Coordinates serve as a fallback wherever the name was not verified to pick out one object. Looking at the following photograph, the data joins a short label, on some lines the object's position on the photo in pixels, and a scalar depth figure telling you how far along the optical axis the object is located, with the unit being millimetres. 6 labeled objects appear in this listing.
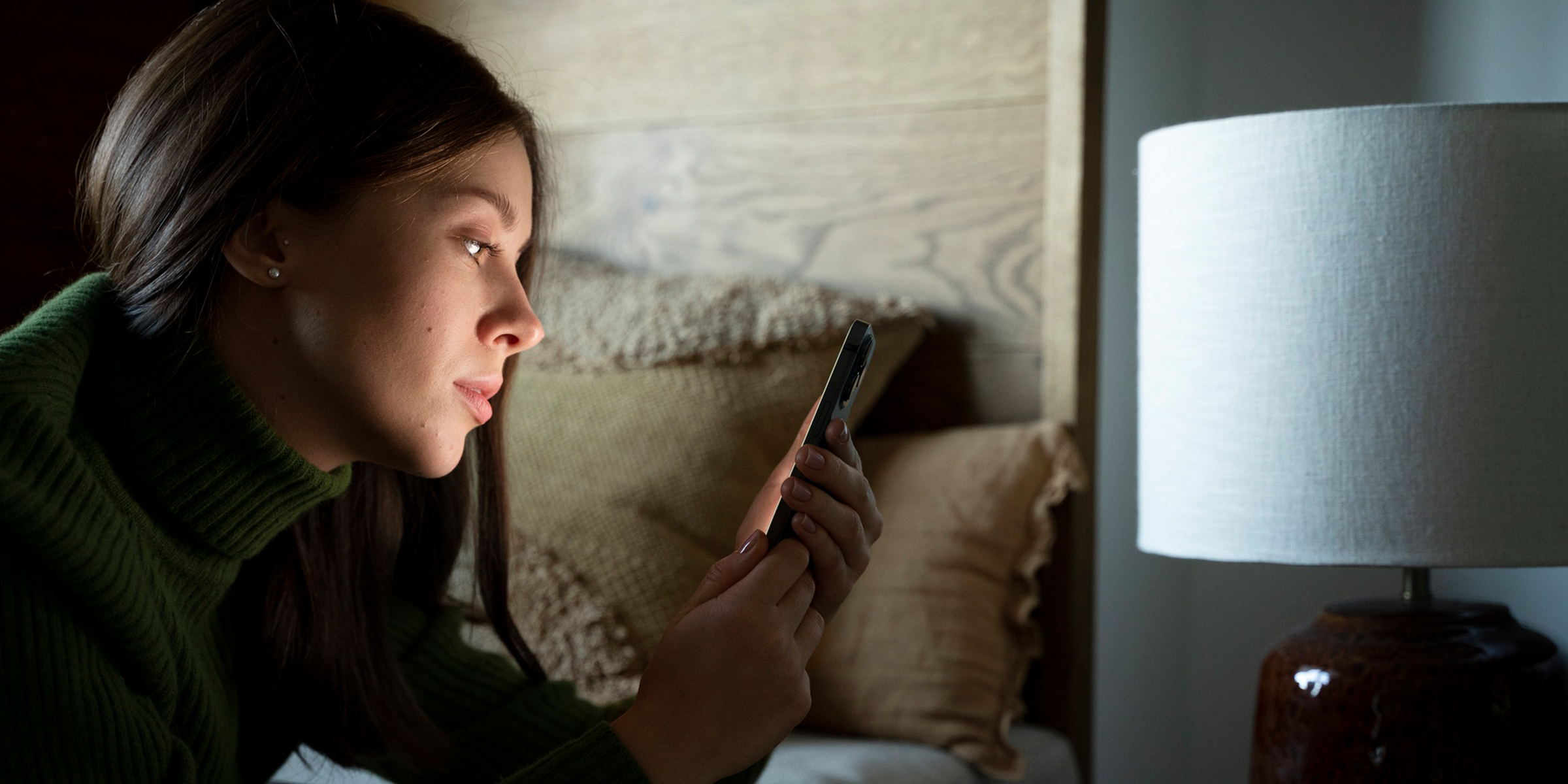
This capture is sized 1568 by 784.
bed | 1491
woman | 673
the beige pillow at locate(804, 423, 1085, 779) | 1262
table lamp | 862
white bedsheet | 1092
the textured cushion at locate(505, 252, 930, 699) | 1274
